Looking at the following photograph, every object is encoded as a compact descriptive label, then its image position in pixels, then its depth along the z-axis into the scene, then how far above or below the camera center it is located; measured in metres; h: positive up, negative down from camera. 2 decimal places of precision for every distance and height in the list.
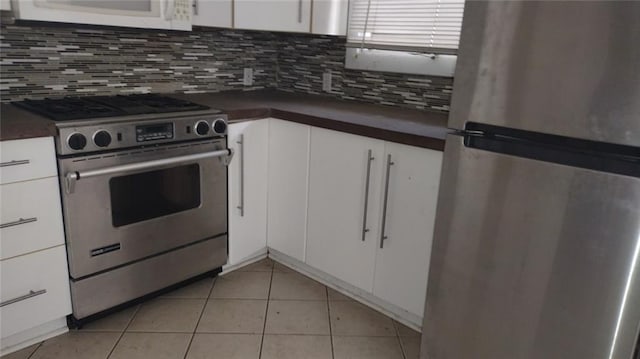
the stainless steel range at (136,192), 1.70 -0.55
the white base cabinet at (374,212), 1.80 -0.61
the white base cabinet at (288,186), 2.20 -0.60
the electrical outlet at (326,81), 2.75 -0.09
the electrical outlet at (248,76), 2.89 -0.09
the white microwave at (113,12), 1.64 +0.16
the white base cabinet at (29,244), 1.55 -0.68
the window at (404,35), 2.21 +0.18
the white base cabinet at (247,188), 2.20 -0.62
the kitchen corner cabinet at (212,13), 2.17 +0.22
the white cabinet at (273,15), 2.32 +0.24
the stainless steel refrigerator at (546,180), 1.08 -0.26
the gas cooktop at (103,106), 1.76 -0.22
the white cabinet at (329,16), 2.41 +0.26
